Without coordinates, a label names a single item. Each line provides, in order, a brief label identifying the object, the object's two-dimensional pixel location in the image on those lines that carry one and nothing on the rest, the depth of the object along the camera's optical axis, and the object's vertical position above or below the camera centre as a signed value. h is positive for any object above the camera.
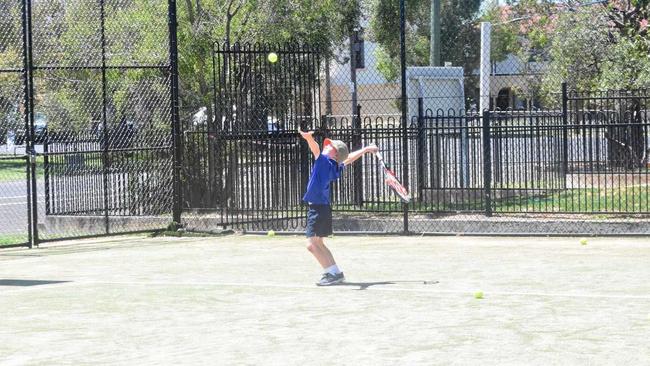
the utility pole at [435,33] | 21.59 +2.65
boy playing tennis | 10.77 -0.35
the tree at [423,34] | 41.56 +5.88
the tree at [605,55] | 18.64 +2.26
